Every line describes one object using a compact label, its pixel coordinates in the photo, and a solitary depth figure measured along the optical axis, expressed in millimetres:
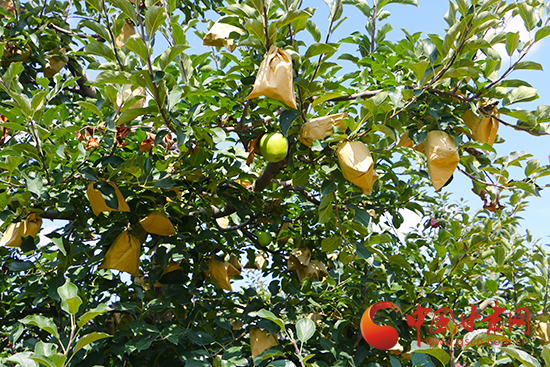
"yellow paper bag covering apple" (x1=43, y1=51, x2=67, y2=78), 2971
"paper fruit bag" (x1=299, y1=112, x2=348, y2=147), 1527
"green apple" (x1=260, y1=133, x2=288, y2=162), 1600
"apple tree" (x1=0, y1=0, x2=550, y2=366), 1442
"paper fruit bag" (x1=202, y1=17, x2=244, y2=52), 1646
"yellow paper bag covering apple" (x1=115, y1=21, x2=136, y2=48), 2912
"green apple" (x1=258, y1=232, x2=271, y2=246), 2619
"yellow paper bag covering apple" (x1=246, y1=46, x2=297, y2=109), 1294
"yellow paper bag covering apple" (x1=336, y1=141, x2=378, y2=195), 1401
